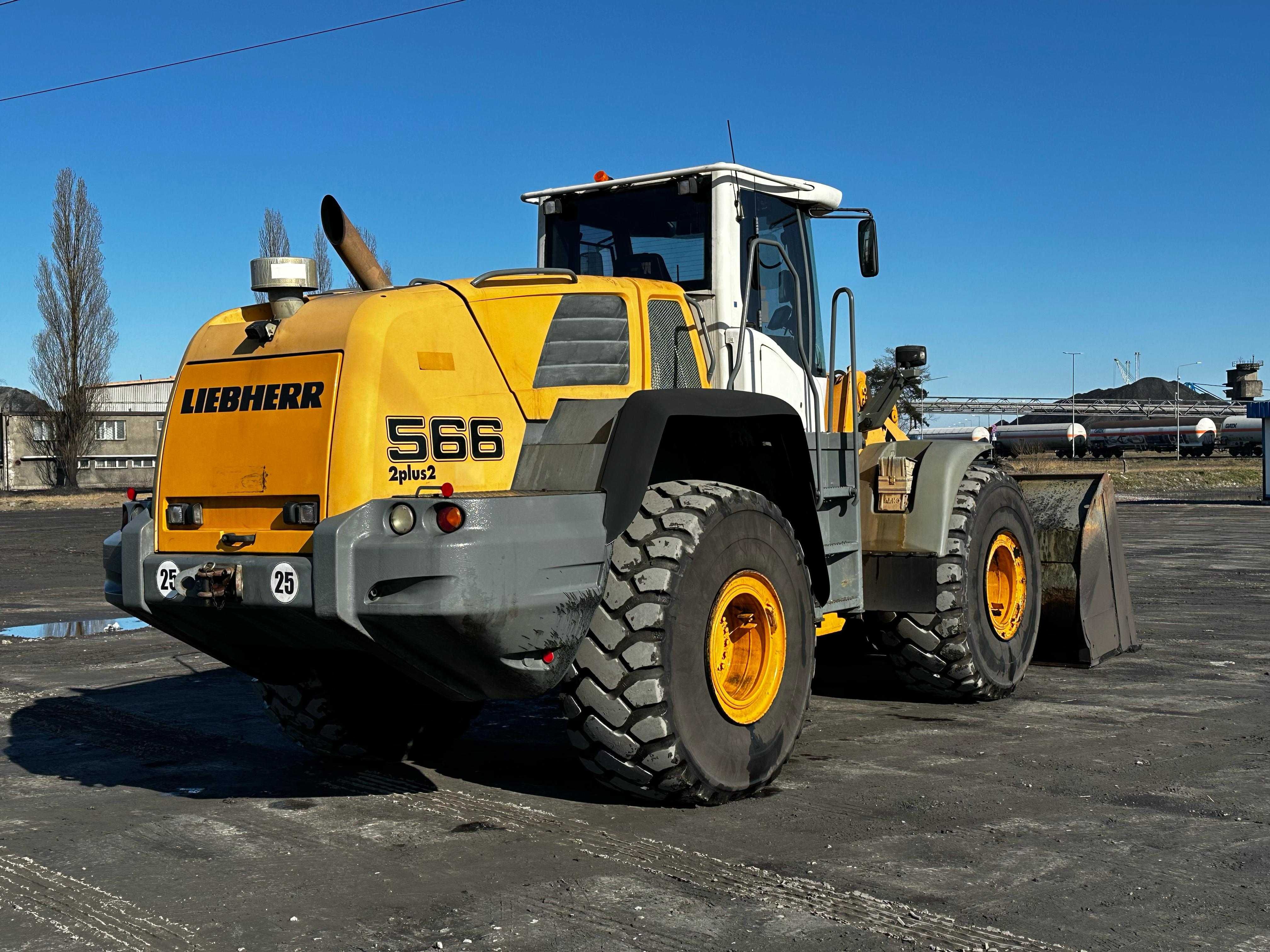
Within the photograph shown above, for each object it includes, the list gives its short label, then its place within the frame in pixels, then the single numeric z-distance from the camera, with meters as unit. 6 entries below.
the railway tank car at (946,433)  91.88
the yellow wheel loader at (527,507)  4.74
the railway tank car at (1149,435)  93.94
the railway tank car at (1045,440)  100.19
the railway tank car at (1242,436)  93.56
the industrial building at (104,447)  63.28
